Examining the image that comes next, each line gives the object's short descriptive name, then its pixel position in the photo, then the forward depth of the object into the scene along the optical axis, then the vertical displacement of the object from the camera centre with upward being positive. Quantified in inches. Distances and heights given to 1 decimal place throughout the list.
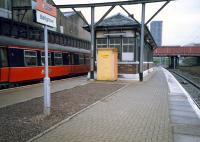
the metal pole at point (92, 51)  492.7 +38.4
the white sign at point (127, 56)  500.7 +24.9
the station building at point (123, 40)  495.1 +76.8
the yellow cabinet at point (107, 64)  466.6 -0.5
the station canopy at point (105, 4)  456.9 +182.0
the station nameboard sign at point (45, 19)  176.3 +52.9
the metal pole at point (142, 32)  461.4 +92.0
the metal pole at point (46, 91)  188.4 -33.1
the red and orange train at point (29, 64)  329.6 -0.1
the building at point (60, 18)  614.3 +232.0
